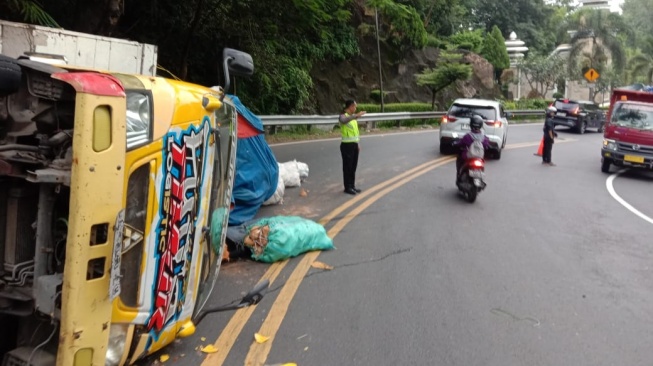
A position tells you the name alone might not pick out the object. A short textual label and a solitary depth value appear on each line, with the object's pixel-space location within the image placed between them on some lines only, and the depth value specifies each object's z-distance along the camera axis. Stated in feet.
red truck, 49.74
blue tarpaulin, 25.81
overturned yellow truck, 9.37
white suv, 52.19
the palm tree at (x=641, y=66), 179.22
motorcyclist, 34.45
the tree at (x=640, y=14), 285.78
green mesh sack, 20.90
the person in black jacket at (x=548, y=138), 50.90
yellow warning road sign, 121.19
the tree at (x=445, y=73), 98.37
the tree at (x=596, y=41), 148.87
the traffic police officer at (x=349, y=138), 32.60
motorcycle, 33.09
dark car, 88.74
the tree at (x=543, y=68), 150.30
